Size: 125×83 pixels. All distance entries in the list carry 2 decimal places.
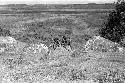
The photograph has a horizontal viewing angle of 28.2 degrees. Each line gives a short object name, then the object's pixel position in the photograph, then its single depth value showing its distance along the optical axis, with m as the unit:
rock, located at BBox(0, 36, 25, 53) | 24.77
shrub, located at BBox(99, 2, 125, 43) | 27.45
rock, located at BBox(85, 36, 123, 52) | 24.95
